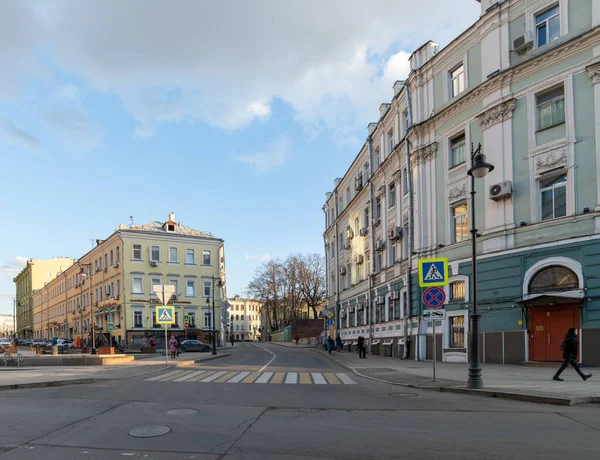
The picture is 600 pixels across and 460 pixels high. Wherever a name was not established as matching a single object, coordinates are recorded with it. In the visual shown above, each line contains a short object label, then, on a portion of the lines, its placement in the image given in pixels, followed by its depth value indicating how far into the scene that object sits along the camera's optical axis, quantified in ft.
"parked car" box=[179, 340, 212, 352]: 149.28
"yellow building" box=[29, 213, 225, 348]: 181.57
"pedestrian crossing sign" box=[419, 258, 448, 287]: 47.01
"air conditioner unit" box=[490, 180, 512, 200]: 70.49
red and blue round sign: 46.85
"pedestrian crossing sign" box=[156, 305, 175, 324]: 76.54
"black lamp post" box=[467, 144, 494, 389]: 41.81
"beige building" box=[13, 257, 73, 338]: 348.38
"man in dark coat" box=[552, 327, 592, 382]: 45.27
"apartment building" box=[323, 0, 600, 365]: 63.52
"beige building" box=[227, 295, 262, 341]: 533.14
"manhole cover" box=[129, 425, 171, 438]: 24.67
